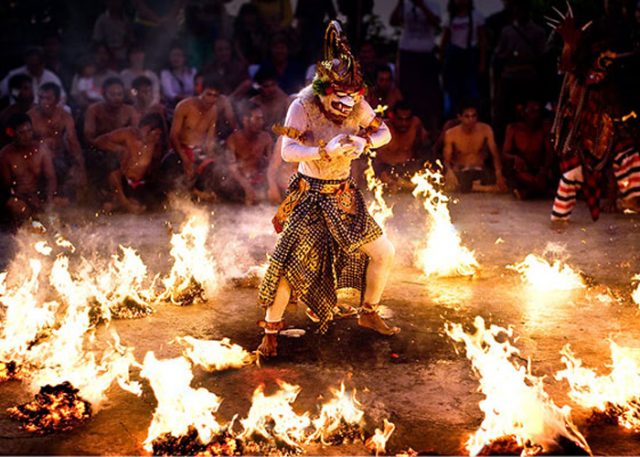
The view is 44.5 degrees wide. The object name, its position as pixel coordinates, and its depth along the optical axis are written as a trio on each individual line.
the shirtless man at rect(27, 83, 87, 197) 10.34
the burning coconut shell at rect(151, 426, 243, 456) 3.87
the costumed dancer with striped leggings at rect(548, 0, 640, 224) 7.84
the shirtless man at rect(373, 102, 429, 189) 11.18
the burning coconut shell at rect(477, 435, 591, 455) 3.71
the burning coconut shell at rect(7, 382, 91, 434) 4.18
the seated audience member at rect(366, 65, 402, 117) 11.58
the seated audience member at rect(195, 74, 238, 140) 11.06
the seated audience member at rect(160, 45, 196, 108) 11.96
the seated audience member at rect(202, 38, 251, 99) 11.83
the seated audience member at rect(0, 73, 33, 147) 10.57
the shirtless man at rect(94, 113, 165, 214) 9.88
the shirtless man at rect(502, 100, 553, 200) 10.57
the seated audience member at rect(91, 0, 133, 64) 12.26
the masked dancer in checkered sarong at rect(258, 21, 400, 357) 4.99
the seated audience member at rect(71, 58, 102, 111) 11.77
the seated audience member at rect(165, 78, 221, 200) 10.46
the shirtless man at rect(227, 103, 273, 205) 10.50
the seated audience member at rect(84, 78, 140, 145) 10.82
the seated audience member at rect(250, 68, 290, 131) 11.06
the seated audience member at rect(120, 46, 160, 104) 11.76
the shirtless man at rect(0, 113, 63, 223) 9.32
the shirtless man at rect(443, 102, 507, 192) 10.84
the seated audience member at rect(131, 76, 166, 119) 11.27
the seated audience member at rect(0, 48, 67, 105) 11.39
